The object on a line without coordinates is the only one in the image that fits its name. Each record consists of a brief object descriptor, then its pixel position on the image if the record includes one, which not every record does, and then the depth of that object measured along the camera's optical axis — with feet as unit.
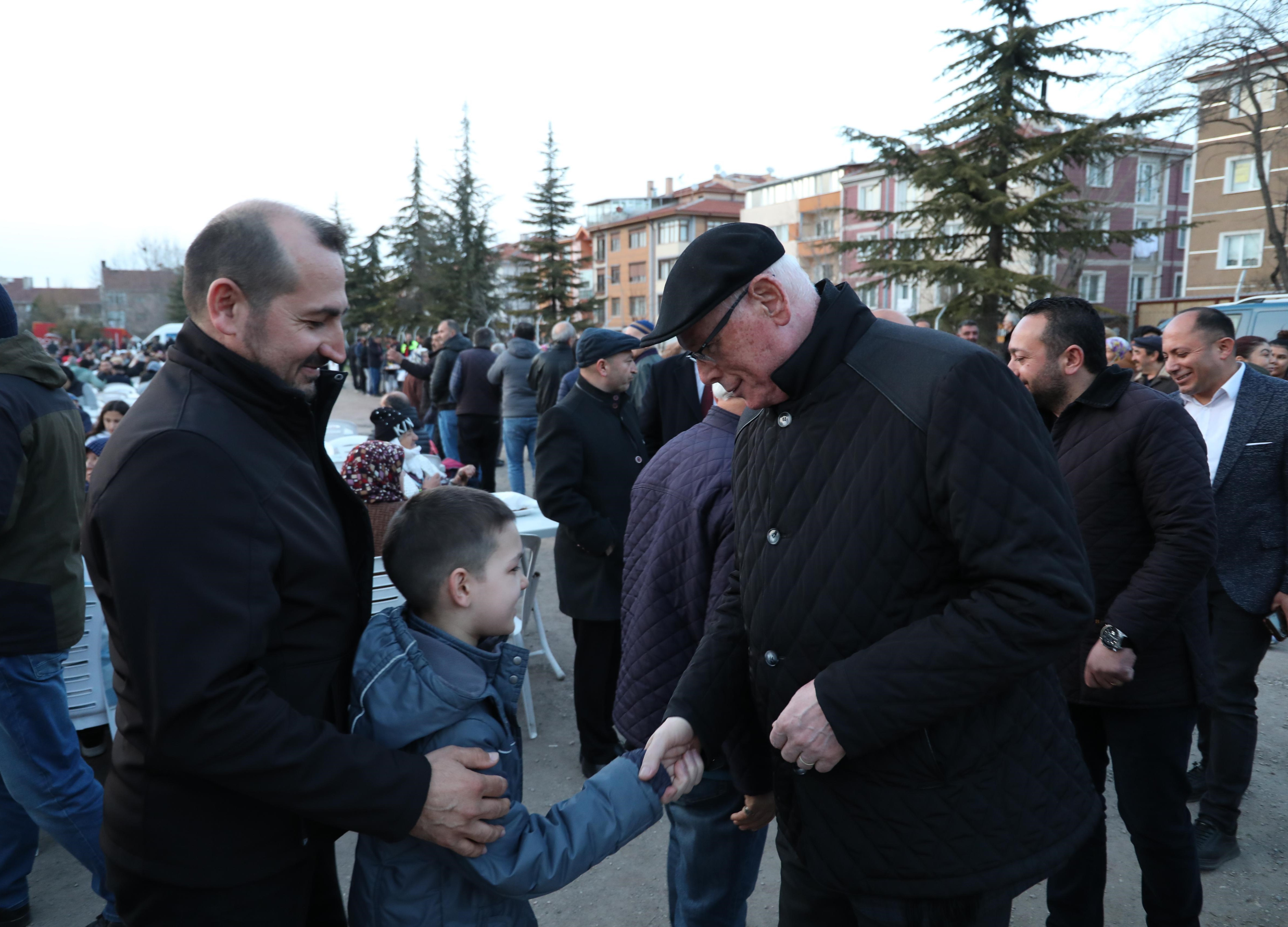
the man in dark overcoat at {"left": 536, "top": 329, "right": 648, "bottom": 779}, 13.25
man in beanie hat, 8.93
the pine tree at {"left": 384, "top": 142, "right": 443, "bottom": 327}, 139.85
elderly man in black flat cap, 4.84
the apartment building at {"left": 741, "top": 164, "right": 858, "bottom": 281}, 189.67
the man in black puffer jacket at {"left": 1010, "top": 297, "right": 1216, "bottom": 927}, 8.38
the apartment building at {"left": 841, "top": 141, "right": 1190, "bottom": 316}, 130.93
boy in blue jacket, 5.28
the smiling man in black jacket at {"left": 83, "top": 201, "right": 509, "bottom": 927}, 4.55
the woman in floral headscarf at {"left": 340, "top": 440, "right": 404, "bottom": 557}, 12.91
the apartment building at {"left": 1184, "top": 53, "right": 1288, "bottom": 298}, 110.52
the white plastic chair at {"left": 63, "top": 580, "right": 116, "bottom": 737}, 12.30
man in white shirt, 11.23
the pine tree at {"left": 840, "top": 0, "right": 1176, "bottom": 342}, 69.36
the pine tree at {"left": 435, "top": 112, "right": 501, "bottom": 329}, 136.56
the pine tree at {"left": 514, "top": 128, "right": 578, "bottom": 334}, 138.72
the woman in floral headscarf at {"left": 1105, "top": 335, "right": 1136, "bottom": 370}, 19.07
